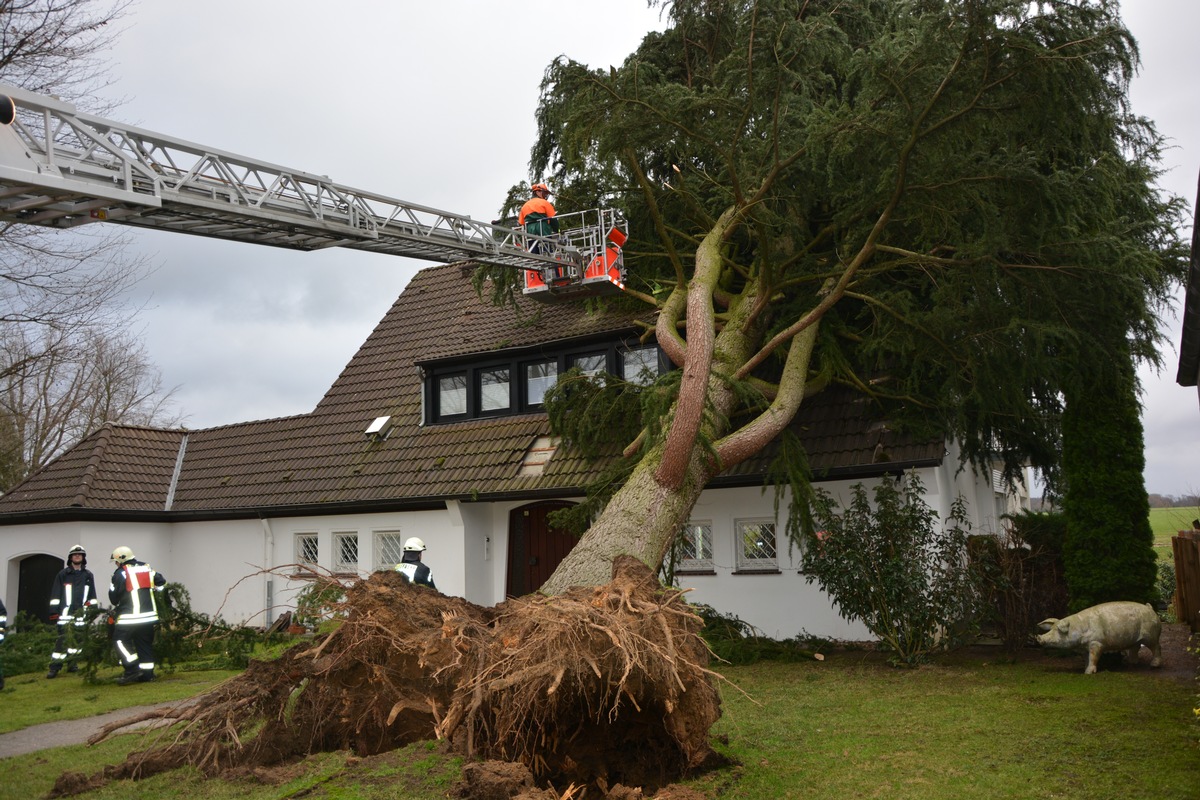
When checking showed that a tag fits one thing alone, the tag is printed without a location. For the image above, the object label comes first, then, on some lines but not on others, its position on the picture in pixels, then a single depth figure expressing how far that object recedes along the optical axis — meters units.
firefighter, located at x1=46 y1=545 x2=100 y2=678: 14.54
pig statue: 11.12
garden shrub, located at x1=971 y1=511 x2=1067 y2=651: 12.44
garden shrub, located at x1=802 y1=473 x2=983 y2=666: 11.85
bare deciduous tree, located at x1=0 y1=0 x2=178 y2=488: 29.58
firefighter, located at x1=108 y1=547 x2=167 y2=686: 13.30
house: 14.55
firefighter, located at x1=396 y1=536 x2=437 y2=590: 10.93
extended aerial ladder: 8.66
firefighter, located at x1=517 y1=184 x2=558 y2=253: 15.48
